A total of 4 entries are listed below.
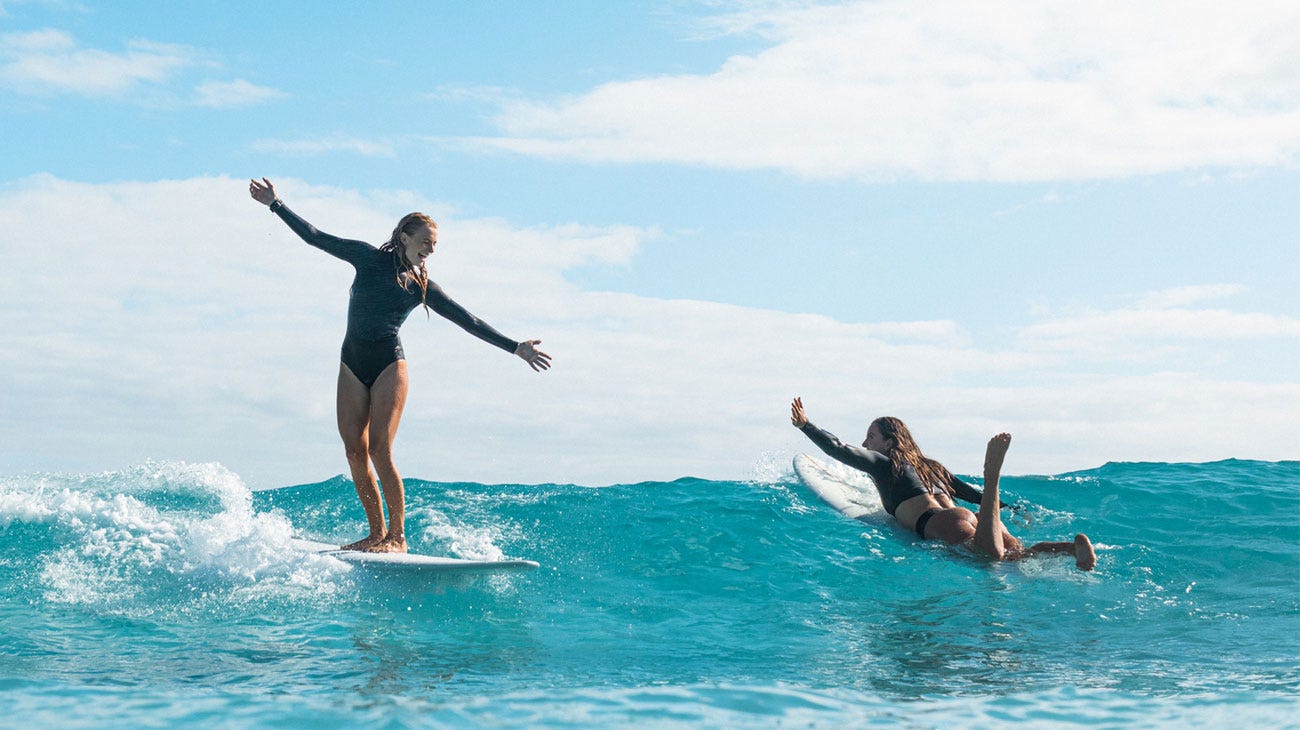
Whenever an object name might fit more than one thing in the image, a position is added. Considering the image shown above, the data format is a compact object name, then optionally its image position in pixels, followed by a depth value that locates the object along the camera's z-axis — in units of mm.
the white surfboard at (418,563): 7055
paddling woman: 8109
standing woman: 7035
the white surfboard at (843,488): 10016
